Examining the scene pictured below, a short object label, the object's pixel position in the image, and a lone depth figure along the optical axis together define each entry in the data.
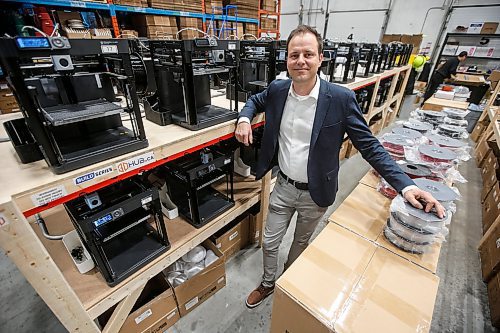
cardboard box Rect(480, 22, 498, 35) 5.63
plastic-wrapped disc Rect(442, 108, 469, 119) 2.46
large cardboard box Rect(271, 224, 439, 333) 0.84
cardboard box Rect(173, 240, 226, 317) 1.41
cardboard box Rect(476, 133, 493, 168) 3.37
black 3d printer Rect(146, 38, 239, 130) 1.04
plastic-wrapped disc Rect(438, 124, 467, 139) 1.97
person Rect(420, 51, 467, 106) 5.54
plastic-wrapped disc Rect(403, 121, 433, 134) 1.95
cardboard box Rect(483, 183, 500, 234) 2.10
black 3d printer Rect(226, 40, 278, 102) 1.53
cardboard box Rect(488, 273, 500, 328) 1.48
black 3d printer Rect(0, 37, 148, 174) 0.65
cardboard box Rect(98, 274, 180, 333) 1.23
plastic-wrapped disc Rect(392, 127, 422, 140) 1.77
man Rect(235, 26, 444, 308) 1.09
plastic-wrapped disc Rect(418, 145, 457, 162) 1.44
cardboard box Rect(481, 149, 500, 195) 2.57
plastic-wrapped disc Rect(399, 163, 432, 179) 1.36
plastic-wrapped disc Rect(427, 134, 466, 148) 1.64
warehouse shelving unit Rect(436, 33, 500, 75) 5.98
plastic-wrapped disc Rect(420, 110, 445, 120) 2.36
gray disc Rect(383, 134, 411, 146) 1.66
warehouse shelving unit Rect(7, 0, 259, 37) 2.28
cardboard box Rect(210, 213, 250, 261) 1.73
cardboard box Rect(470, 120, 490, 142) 4.06
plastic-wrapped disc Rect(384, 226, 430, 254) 1.07
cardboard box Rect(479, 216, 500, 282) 1.68
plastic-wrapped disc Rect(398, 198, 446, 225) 0.95
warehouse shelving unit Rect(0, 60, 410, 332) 0.68
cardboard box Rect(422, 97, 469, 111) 3.42
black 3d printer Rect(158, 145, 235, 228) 1.31
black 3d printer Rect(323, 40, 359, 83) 2.16
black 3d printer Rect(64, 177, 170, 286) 0.93
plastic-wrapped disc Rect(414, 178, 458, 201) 1.08
